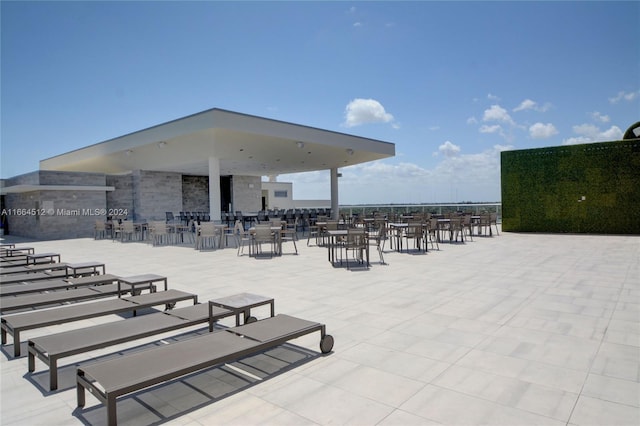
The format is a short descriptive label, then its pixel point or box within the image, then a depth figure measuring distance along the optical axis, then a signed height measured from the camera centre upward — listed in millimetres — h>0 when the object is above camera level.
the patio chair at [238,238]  9676 -814
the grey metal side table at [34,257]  6922 -715
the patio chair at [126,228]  12805 -402
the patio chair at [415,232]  8531 -522
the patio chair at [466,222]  10912 -392
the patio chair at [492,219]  13105 -371
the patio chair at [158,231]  11234 -463
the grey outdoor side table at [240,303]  3139 -768
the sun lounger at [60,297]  3693 -838
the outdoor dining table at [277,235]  8660 -522
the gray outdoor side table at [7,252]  8394 -775
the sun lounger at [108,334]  2408 -850
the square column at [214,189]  12289 +838
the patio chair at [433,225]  9688 -391
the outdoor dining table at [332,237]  7227 -539
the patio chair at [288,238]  10195 -887
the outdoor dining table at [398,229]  8584 -444
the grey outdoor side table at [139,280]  4279 -744
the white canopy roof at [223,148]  10734 +2424
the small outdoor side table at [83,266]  5469 -722
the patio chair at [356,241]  6836 -567
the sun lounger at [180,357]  1921 -849
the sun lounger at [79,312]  2984 -837
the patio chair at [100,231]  14039 -558
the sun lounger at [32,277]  4973 -814
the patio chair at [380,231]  7484 -582
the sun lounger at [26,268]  5677 -798
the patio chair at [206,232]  9992 -485
